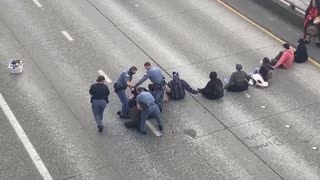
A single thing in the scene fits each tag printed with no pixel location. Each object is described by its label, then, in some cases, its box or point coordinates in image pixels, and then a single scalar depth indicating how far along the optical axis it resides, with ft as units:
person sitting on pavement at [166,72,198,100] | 53.06
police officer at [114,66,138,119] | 49.62
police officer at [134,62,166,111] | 50.03
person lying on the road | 49.26
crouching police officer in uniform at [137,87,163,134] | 47.26
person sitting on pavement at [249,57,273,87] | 56.49
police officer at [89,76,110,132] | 46.91
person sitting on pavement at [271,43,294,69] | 58.90
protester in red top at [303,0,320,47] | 62.85
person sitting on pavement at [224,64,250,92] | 55.01
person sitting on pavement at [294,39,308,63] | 59.77
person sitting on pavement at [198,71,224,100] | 53.47
